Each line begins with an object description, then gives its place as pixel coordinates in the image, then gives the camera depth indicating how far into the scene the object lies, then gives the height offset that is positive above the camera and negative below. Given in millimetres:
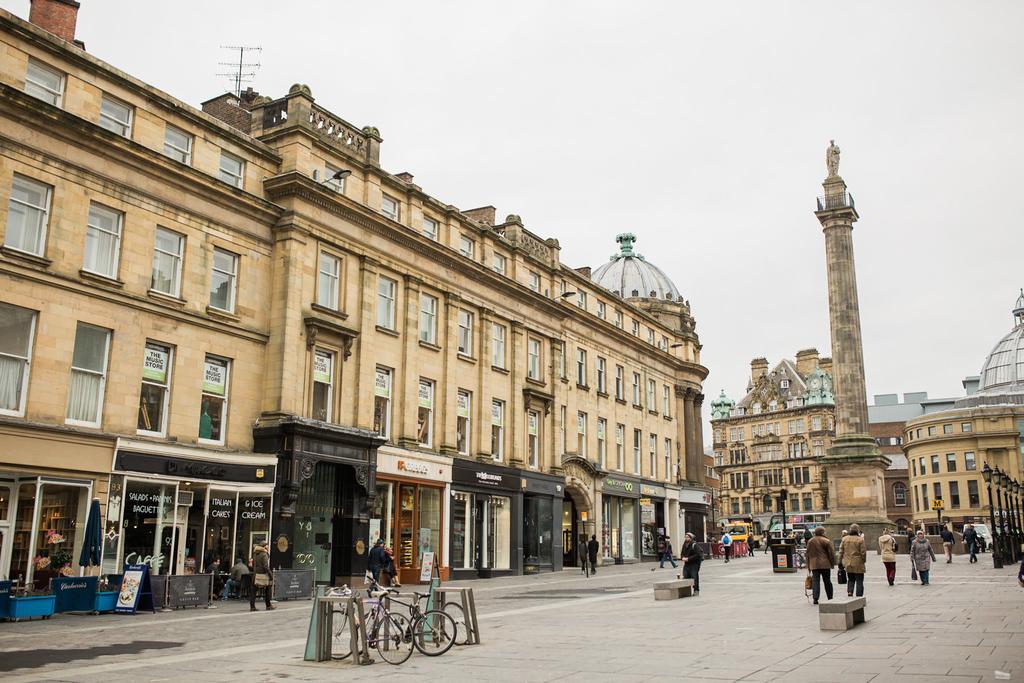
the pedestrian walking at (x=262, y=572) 23266 -1162
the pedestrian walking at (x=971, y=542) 42469 -451
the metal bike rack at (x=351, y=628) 13047 -1472
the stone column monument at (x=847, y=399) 50188 +8082
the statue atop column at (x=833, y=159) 59188 +25162
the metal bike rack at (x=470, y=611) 14820 -1369
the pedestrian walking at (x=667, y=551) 44969 -1019
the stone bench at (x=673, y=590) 24234 -1629
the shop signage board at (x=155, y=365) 26031 +4819
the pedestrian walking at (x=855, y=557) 20578 -581
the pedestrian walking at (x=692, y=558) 25891 -787
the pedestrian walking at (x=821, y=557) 19594 -555
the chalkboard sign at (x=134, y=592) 21641 -1577
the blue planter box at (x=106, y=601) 21641 -1809
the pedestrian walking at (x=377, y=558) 26391 -872
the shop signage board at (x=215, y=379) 27906 +4729
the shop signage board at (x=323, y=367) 31250 +5725
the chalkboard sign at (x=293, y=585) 25906 -1675
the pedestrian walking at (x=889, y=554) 26434 -655
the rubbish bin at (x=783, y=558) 36031 -1084
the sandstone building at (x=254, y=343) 23281 +6293
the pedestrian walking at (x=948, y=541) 42344 -411
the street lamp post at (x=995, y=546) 35594 -523
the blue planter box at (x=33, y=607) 19078 -1752
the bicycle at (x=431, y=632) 13734 -1591
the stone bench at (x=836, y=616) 15414 -1464
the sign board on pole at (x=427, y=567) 31212 -1366
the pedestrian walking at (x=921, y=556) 26719 -717
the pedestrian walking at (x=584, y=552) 38862 -979
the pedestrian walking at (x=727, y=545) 50631 -804
